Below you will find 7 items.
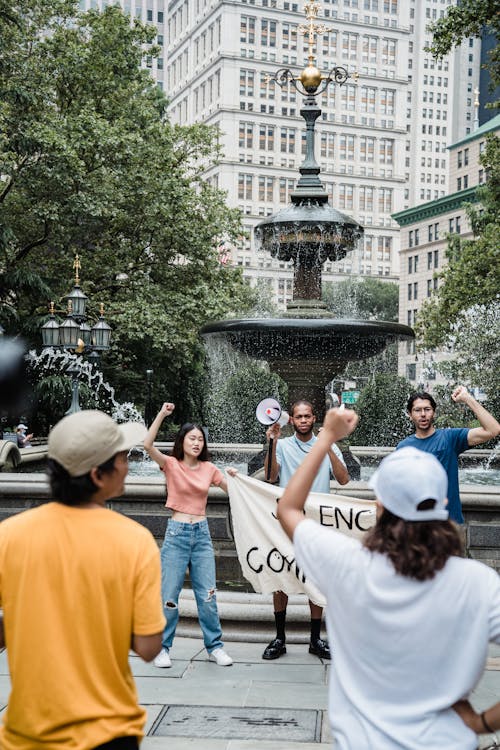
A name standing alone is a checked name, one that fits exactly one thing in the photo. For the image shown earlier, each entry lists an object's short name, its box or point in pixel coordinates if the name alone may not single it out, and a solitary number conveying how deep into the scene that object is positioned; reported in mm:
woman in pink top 7004
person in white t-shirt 2689
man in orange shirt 2852
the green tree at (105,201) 30875
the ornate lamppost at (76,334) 18312
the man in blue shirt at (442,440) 6699
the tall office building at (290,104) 134875
